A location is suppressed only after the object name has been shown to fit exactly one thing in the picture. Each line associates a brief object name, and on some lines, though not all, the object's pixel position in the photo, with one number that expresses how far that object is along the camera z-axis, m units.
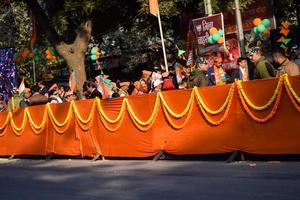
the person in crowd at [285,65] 10.91
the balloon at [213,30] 15.56
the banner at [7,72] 21.50
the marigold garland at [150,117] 12.22
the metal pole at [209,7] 17.42
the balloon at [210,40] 15.75
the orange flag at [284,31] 14.48
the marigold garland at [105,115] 13.04
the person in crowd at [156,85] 14.25
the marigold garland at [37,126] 15.33
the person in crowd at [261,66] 11.04
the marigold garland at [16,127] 16.14
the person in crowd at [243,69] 12.48
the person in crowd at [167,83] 14.22
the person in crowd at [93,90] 14.60
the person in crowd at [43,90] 17.90
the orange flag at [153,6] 16.53
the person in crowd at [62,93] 17.88
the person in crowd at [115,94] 14.98
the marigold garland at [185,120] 11.51
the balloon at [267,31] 16.71
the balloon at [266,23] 16.80
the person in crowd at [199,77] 12.37
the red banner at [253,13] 19.63
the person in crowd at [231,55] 16.69
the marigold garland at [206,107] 10.82
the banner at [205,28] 15.72
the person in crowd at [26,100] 17.06
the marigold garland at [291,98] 9.79
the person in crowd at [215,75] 13.41
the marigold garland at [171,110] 11.48
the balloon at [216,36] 15.46
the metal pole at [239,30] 16.09
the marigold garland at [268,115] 10.05
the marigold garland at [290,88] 9.77
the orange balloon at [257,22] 17.19
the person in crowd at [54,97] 17.09
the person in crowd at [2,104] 19.81
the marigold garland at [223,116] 10.77
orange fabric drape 10.10
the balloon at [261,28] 16.73
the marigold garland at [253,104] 9.99
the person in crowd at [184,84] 13.68
